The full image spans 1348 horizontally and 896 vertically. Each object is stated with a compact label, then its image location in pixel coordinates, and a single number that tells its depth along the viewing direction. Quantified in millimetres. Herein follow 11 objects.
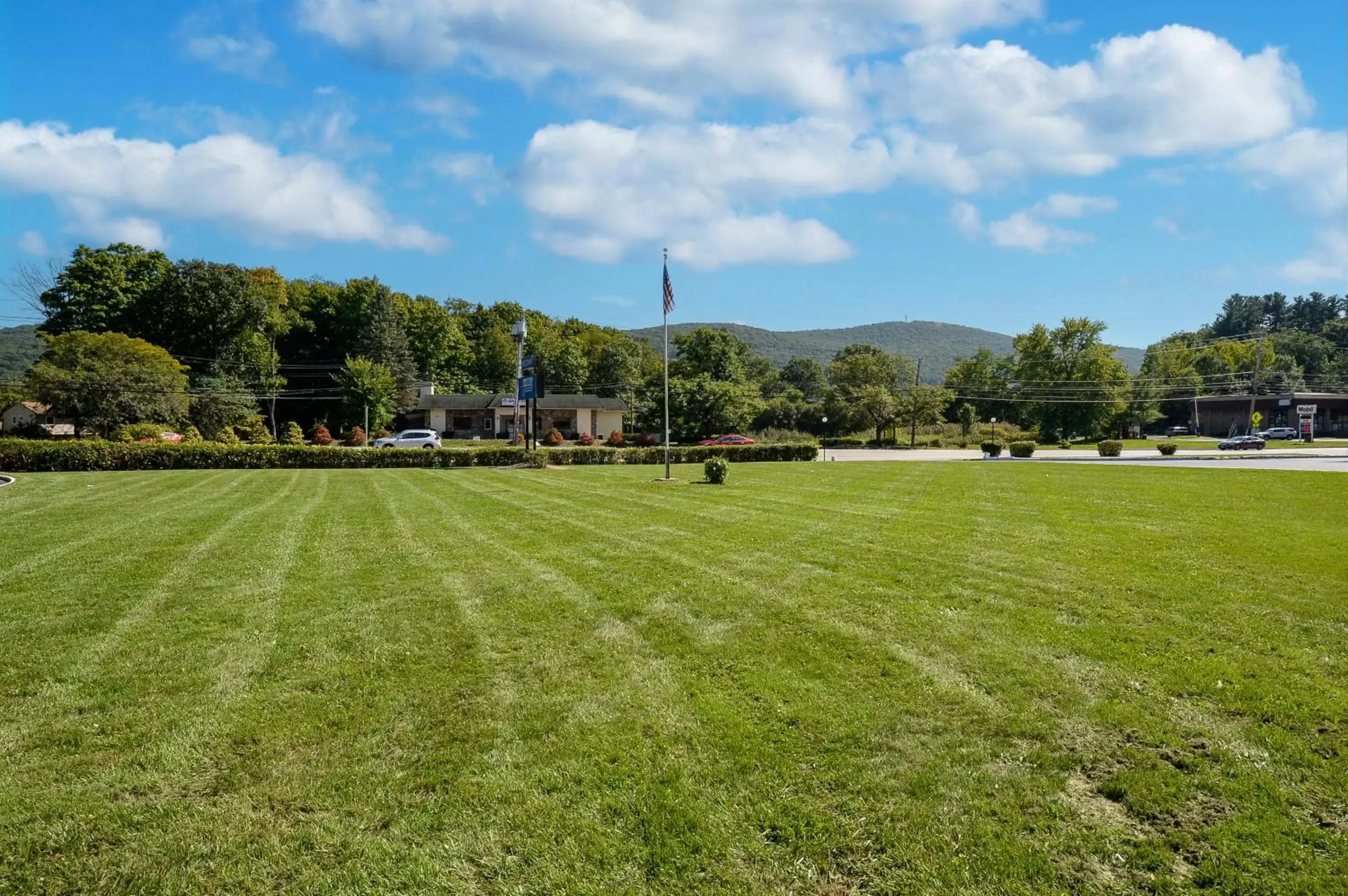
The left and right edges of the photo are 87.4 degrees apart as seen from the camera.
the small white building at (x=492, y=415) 62750
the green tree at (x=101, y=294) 53000
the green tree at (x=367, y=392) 55062
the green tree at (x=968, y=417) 67250
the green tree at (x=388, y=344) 62438
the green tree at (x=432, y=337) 70625
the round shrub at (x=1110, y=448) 37219
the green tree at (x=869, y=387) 60281
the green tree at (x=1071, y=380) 65188
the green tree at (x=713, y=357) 72438
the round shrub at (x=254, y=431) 47312
